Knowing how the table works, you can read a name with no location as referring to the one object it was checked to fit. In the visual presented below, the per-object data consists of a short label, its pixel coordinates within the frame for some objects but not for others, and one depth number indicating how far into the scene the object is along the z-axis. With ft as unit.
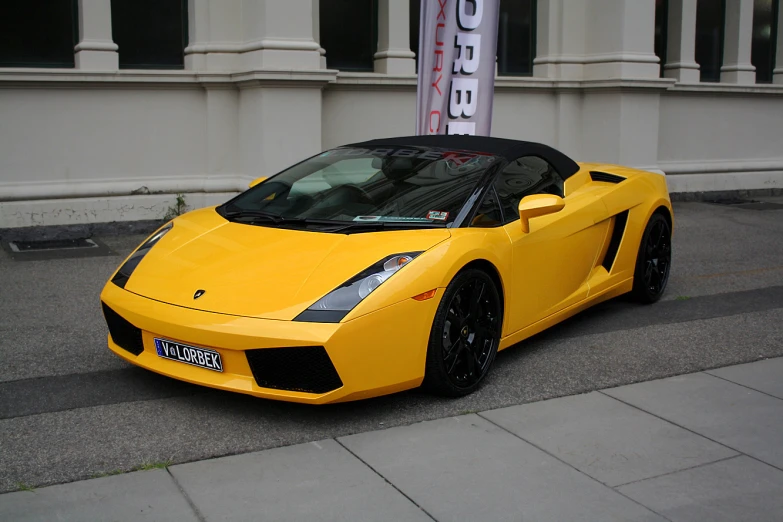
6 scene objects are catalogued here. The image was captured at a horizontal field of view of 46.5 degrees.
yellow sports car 13.66
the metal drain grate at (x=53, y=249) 27.58
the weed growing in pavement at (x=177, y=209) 32.83
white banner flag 25.25
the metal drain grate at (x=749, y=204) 42.34
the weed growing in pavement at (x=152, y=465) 12.43
